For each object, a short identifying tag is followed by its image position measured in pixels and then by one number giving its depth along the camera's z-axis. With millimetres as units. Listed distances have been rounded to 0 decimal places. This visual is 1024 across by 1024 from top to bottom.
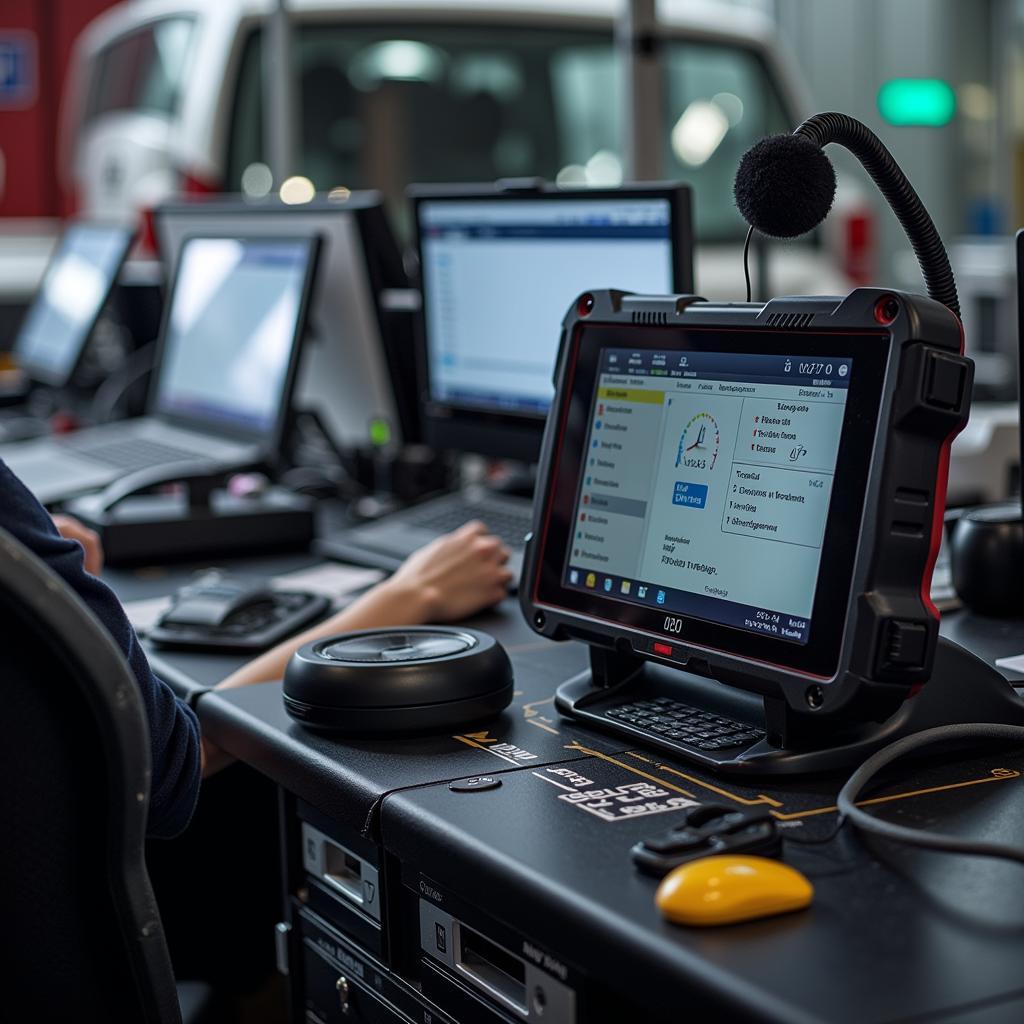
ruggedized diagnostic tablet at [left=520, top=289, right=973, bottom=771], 953
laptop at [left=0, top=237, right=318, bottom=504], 2129
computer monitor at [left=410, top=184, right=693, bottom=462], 1638
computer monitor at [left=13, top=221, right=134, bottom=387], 3062
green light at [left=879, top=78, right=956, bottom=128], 6914
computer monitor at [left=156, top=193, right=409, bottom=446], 2244
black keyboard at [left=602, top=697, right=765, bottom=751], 1058
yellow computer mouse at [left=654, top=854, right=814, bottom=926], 789
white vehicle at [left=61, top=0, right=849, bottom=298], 3982
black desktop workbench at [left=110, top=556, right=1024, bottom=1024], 742
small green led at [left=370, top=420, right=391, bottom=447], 2346
